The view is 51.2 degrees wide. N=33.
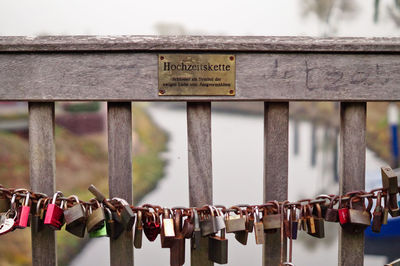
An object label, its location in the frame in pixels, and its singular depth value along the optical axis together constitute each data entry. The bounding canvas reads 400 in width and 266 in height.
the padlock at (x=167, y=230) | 1.02
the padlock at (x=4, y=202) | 1.05
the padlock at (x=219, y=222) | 1.02
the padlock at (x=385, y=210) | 1.07
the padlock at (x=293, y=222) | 1.07
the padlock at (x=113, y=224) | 1.04
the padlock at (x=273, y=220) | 1.06
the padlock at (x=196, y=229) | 1.03
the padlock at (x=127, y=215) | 1.00
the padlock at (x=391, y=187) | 1.05
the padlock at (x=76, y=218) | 1.01
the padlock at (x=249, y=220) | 1.06
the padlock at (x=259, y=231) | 1.04
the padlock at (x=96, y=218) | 1.01
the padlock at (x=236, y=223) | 1.04
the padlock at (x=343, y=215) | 1.07
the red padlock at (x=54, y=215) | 1.00
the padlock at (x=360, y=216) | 1.07
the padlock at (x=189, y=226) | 1.04
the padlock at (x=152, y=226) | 1.06
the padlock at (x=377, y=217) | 1.08
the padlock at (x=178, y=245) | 1.05
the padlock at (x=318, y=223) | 1.07
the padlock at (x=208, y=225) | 1.03
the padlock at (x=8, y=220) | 1.00
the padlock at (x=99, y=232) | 1.05
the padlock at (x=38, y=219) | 1.06
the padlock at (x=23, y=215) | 1.01
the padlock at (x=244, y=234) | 1.06
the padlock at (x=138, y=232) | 1.05
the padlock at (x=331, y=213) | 1.06
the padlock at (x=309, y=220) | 1.07
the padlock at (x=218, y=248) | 1.06
